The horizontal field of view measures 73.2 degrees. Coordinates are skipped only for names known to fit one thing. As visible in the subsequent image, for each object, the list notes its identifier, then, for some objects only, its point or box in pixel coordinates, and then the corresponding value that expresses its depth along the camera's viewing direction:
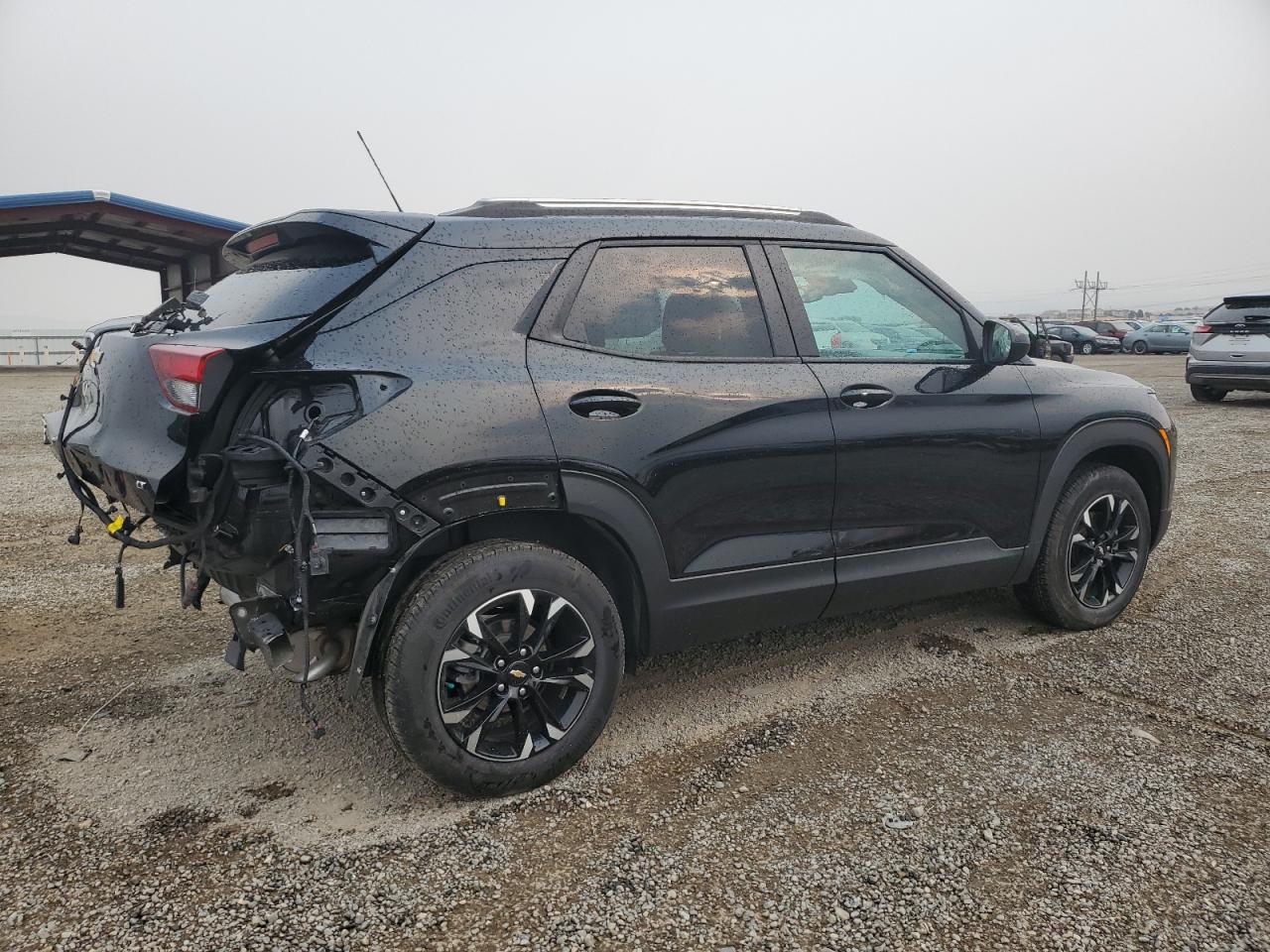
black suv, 2.38
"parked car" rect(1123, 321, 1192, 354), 35.31
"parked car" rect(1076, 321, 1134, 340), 38.08
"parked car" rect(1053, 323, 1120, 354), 34.84
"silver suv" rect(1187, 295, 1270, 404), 11.48
